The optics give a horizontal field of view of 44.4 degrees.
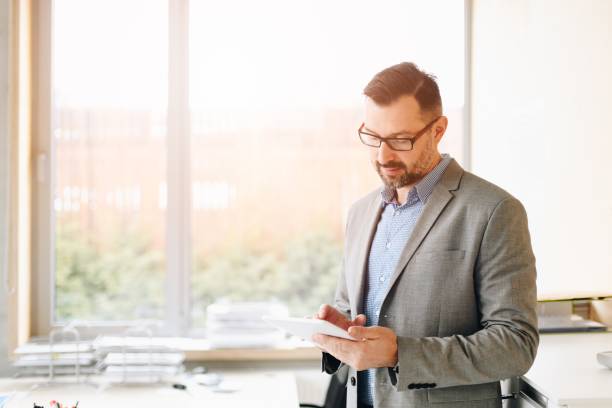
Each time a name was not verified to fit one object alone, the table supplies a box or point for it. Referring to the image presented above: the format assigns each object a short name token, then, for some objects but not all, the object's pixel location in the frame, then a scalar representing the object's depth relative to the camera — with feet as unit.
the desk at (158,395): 9.29
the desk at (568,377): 6.11
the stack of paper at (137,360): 10.26
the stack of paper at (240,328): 11.21
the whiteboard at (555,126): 9.14
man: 5.90
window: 11.80
